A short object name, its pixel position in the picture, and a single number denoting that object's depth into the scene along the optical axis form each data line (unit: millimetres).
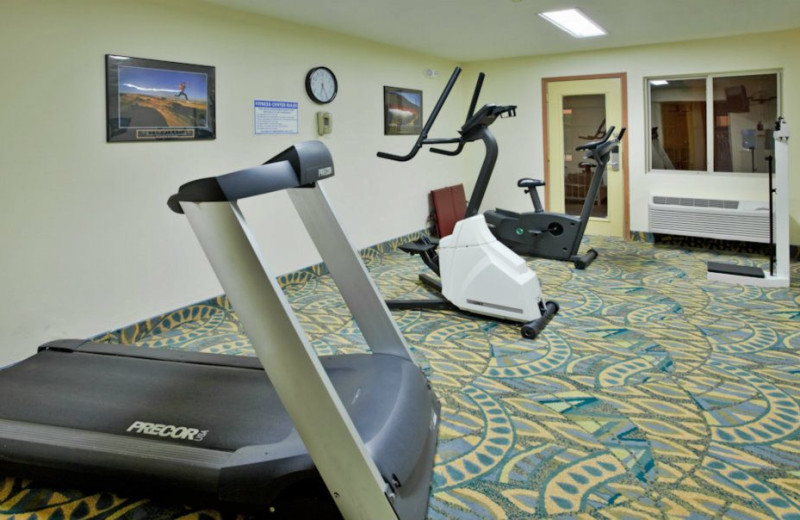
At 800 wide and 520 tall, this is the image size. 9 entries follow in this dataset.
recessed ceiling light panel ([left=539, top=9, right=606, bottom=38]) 4832
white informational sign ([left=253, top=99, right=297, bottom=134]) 4742
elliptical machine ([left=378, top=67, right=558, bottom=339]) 3848
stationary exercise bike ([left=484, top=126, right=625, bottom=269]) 5543
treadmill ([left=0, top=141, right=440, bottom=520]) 1723
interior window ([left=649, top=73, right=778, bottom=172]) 5996
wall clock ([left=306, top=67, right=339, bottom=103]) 5164
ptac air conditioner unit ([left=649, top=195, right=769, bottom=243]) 5781
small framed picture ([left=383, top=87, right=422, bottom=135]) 6285
